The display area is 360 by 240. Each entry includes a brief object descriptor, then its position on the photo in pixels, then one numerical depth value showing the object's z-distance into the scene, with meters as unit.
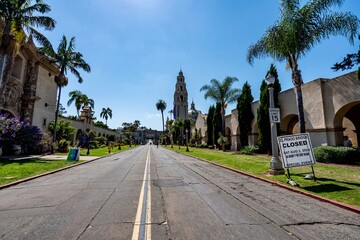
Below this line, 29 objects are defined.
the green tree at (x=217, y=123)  38.81
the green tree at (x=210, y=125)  42.88
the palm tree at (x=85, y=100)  55.63
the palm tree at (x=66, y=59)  25.75
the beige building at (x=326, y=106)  14.33
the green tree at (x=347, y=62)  16.50
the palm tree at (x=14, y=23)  15.20
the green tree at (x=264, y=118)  21.58
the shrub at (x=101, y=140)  55.12
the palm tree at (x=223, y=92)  33.06
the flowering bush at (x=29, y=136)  20.27
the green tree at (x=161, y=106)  107.31
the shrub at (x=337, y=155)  12.95
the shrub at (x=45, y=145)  22.75
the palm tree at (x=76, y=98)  54.31
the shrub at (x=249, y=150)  23.22
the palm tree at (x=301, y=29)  12.70
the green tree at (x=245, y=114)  26.98
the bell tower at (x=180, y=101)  103.25
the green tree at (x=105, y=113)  99.73
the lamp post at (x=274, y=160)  10.19
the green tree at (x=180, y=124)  59.38
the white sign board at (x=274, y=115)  10.39
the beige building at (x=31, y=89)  22.09
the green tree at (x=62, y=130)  29.30
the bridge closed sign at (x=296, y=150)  8.59
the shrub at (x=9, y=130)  15.92
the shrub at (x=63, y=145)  28.35
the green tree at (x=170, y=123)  84.81
